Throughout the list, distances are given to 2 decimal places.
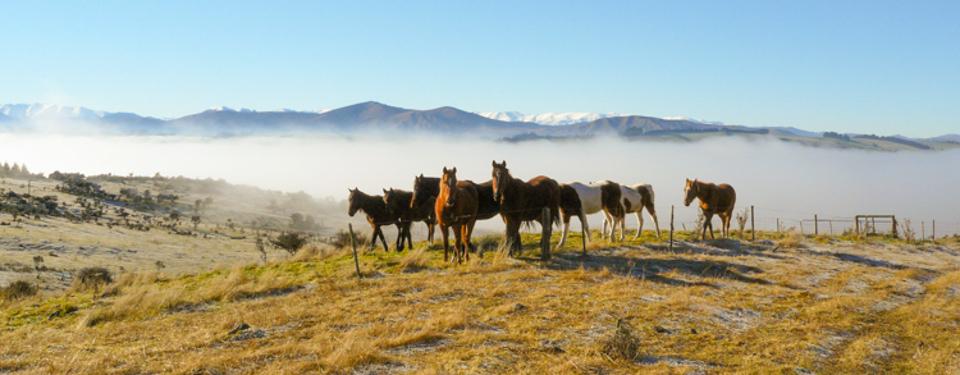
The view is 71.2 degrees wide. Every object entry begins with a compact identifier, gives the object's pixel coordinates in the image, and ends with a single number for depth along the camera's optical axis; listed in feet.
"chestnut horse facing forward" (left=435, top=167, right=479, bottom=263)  58.65
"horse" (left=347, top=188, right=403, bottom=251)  77.77
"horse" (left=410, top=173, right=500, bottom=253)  64.80
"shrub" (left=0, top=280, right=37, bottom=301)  58.18
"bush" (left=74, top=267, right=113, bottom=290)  61.45
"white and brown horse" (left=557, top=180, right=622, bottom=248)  71.61
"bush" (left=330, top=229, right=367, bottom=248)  89.17
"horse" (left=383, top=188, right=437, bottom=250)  76.28
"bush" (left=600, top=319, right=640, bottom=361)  30.37
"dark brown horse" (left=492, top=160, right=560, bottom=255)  63.67
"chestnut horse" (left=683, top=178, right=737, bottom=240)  84.38
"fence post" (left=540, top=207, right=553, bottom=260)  60.18
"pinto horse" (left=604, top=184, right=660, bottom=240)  84.33
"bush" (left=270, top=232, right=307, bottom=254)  100.23
